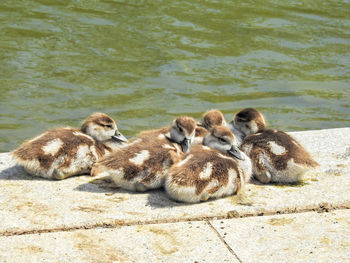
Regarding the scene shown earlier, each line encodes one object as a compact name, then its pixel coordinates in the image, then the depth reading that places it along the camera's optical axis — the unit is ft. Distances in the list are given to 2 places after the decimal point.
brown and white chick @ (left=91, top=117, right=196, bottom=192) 29.50
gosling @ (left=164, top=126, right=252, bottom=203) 27.78
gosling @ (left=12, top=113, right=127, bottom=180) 30.71
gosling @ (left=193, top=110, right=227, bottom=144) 35.55
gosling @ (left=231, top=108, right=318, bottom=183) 31.39
